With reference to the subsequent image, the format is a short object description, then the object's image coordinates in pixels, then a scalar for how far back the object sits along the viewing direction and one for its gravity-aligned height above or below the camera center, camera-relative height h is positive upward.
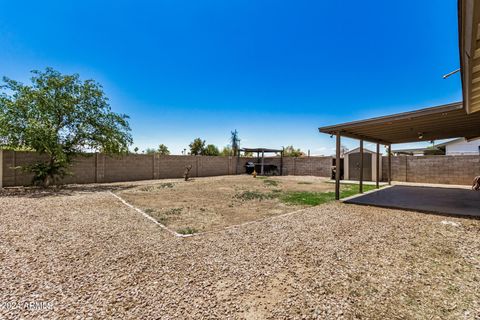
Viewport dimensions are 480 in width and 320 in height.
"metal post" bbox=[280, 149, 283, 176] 20.14 -0.01
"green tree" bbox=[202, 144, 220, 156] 27.80 +1.74
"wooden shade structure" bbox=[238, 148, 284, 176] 18.88 +1.11
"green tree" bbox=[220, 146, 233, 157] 31.77 +1.70
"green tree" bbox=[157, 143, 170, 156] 28.40 +2.06
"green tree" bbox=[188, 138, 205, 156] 27.11 +2.22
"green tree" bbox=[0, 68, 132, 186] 8.64 +1.98
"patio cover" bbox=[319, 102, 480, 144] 5.43 +1.26
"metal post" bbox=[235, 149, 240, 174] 19.75 -0.05
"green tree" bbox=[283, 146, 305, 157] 31.89 +1.75
